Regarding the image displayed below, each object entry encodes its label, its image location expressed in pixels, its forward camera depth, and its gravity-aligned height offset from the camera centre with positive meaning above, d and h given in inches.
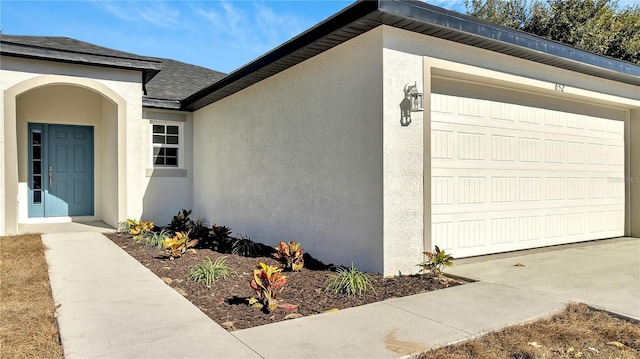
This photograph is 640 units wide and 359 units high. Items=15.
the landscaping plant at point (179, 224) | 364.7 -42.4
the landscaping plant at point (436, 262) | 202.7 -42.6
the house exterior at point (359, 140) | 208.5 +27.1
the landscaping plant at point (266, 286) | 157.2 -43.3
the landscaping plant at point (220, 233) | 305.3 -42.5
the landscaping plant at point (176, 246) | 252.2 -43.0
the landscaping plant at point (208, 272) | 199.4 -48.4
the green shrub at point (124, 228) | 361.2 -45.7
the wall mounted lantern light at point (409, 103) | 202.5 +36.8
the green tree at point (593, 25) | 653.3 +249.0
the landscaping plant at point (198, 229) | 349.2 -47.3
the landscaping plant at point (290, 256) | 221.6 -43.8
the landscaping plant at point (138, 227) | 335.3 -42.4
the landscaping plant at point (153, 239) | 299.4 -47.5
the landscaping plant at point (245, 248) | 275.7 -49.6
